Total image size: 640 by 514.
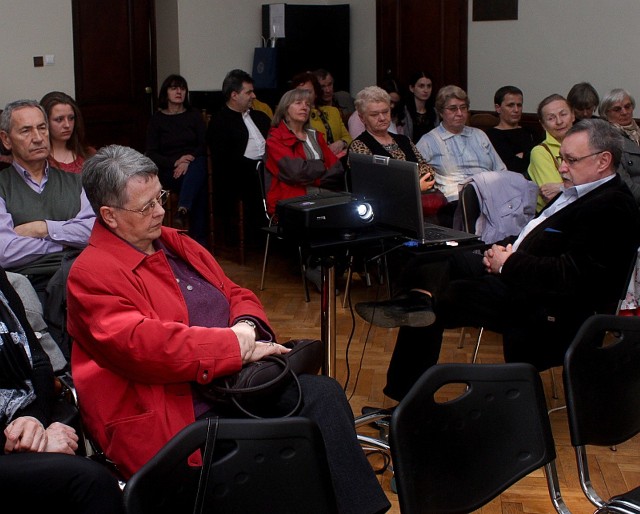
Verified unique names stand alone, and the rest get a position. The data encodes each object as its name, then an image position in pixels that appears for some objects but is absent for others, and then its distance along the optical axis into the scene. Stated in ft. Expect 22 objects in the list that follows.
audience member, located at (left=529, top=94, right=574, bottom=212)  16.72
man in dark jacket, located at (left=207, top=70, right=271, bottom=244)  21.21
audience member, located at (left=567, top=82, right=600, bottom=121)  20.72
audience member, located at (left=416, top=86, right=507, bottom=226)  18.63
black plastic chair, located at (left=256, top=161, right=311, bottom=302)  18.72
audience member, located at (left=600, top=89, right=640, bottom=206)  19.26
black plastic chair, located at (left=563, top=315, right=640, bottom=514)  7.53
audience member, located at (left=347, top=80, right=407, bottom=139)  25.80
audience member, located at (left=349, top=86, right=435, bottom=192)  17.61
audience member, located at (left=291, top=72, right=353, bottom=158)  22.00
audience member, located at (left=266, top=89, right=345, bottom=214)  18.60
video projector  10.60
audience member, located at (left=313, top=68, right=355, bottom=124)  26.12
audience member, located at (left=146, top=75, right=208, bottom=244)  22.27
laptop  11.39
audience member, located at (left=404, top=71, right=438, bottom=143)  26.43
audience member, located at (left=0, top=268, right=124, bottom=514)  7.10
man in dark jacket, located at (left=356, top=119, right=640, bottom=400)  11.03
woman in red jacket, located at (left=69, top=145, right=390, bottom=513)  8.04
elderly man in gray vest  11.75
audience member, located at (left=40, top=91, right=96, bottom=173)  14.46
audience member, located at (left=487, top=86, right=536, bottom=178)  20.15
